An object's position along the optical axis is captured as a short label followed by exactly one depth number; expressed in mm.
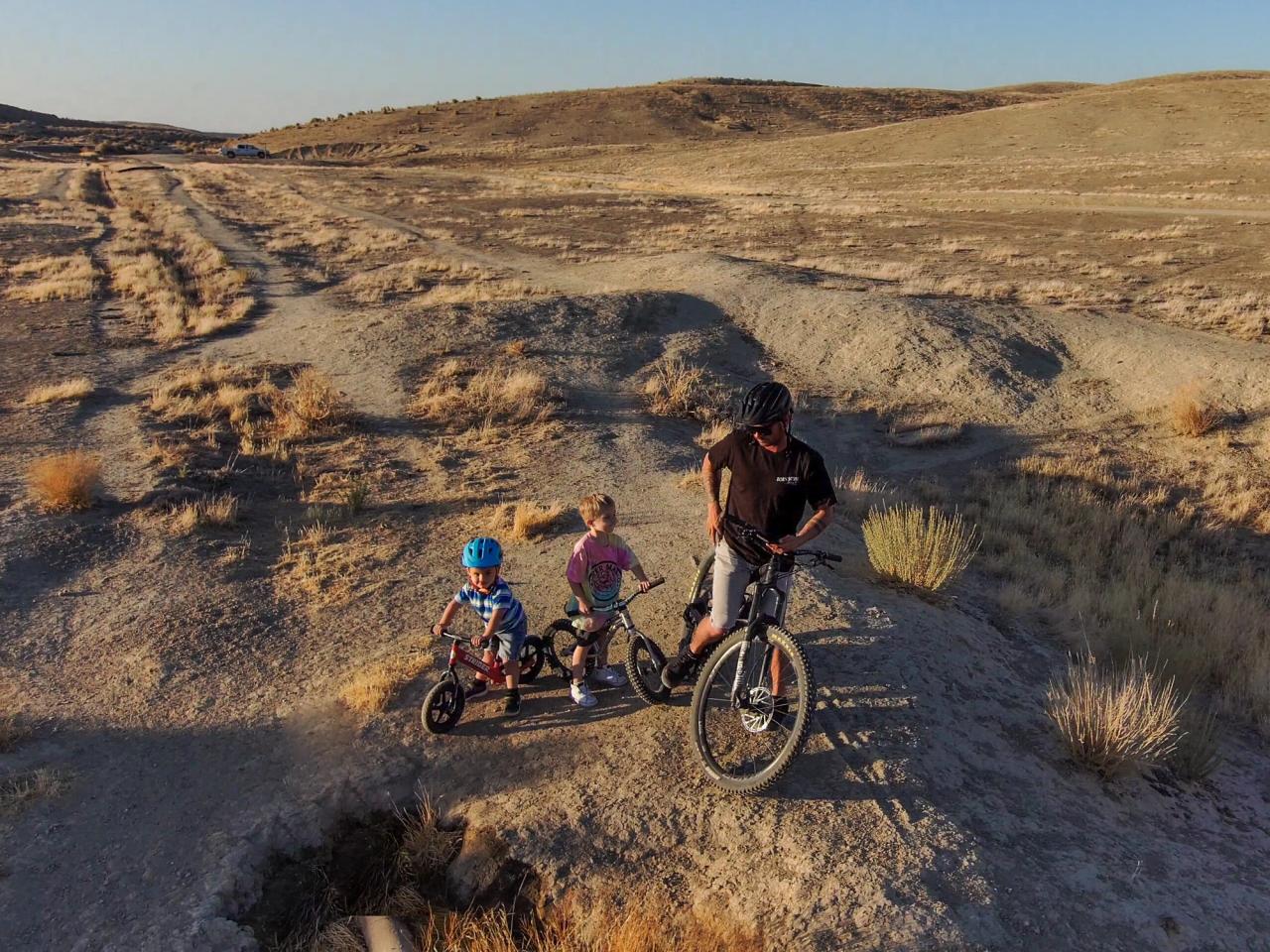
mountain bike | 4340
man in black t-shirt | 4273
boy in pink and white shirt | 5031
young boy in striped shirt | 5004
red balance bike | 5180
